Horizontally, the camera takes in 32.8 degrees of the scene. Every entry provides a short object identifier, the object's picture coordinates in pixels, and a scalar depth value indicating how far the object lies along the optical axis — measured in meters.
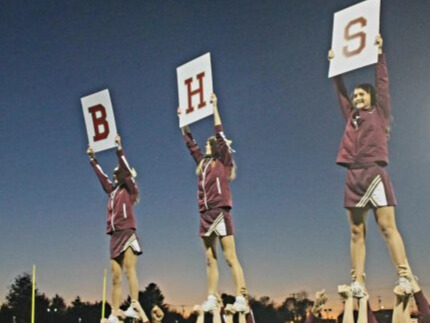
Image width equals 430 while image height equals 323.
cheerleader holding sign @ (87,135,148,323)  7.09
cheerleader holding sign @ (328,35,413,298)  5.10
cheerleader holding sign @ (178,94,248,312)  6.23
